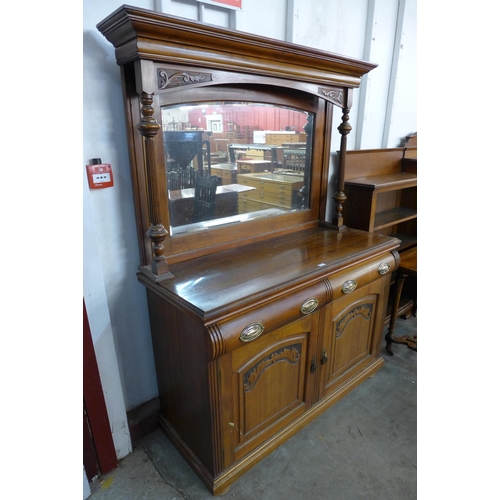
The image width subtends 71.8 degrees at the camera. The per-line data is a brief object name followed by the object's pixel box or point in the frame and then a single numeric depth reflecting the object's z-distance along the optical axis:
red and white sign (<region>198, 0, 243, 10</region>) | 1.54
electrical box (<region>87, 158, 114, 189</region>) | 1.40
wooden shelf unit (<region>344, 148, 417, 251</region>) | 2.28
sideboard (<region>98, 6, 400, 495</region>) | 1.27
